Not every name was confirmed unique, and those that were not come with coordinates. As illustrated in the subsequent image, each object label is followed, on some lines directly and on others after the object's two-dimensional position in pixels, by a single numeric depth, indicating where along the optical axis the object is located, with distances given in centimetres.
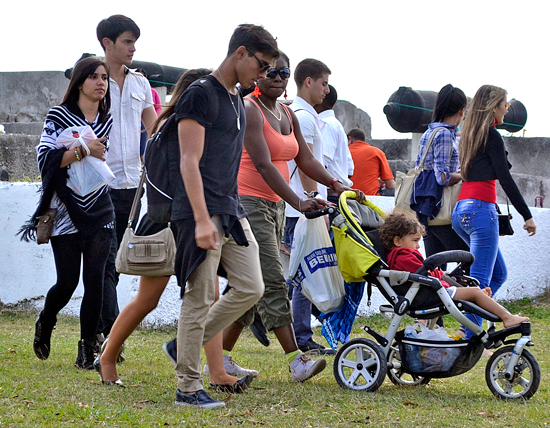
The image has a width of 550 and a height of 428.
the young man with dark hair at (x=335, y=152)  1276
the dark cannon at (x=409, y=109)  2139
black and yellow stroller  840
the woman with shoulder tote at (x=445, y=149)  1197
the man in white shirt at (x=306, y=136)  1131
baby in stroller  866
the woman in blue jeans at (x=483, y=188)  1117
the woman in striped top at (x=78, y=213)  979
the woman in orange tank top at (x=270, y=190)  912
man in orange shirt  1689
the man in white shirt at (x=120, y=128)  1065
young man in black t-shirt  732
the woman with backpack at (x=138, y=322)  833
